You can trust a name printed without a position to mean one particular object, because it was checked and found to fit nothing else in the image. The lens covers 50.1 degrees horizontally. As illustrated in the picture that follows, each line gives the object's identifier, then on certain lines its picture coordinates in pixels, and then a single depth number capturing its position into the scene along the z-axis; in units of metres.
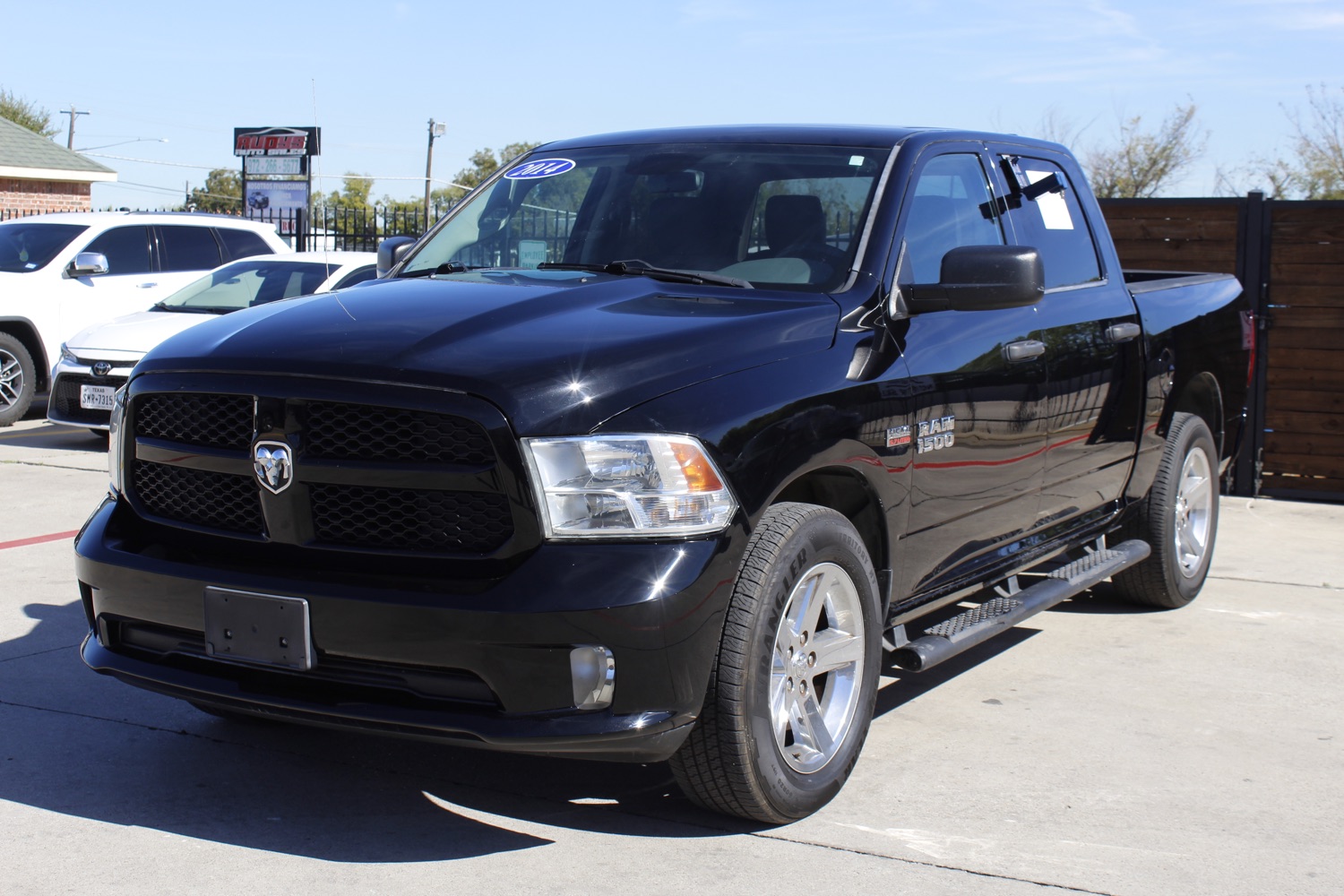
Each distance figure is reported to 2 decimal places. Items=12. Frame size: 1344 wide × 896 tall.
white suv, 12.51
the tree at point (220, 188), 87.44
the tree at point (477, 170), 81.12
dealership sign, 24.25
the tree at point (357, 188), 73.00
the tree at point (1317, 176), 45.62
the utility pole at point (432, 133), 62.69
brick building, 33.62
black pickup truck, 3.25
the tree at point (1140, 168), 49.50
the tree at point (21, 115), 62.72
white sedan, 10.68
